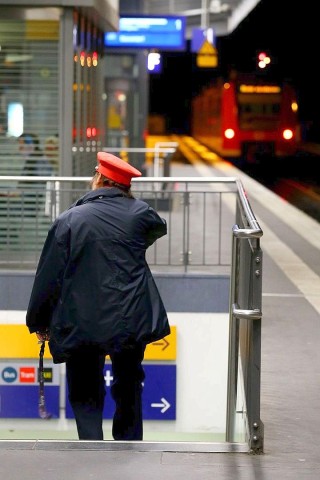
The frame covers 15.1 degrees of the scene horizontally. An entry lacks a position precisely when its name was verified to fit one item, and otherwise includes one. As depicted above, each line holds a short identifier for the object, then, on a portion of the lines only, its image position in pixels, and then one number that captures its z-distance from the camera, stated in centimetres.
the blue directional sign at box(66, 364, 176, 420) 1121
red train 3803
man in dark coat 582
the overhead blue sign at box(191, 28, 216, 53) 3328
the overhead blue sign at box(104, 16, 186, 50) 2434
